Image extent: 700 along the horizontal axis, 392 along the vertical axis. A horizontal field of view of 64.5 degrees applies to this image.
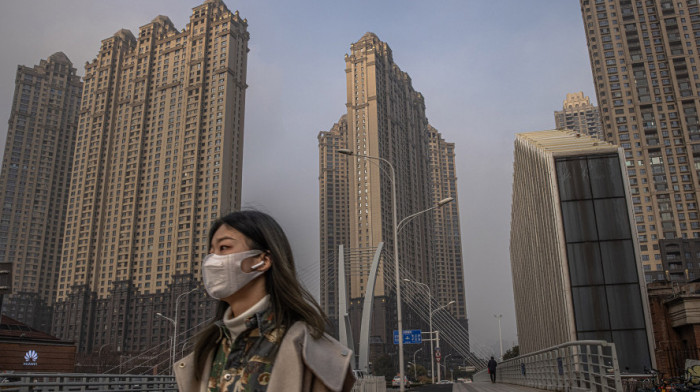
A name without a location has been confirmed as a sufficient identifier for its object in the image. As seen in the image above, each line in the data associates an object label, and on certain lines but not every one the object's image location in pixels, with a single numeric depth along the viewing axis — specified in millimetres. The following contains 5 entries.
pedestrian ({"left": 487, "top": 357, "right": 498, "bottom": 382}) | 28672
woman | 1917
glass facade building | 24312
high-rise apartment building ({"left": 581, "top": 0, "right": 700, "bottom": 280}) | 89062
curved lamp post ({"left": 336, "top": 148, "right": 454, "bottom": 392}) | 21016
